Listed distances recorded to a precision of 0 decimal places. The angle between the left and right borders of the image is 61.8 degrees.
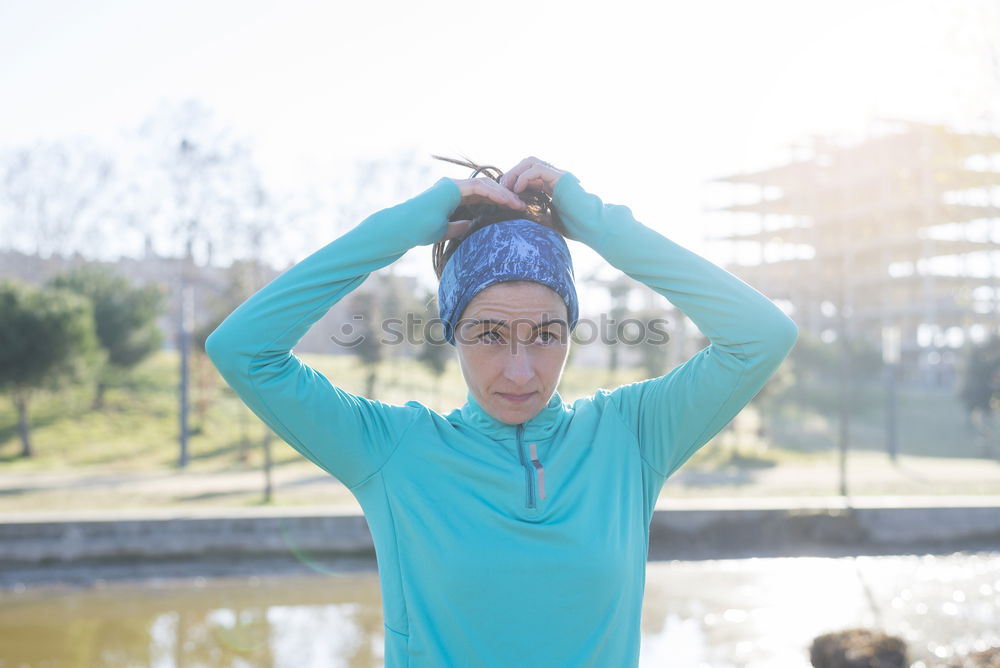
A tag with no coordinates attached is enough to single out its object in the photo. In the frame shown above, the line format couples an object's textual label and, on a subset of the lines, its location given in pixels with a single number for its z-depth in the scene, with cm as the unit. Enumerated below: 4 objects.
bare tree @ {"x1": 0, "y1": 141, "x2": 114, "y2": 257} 2973
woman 133
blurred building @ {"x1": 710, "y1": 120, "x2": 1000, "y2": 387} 4206
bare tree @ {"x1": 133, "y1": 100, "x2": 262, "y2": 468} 2825
